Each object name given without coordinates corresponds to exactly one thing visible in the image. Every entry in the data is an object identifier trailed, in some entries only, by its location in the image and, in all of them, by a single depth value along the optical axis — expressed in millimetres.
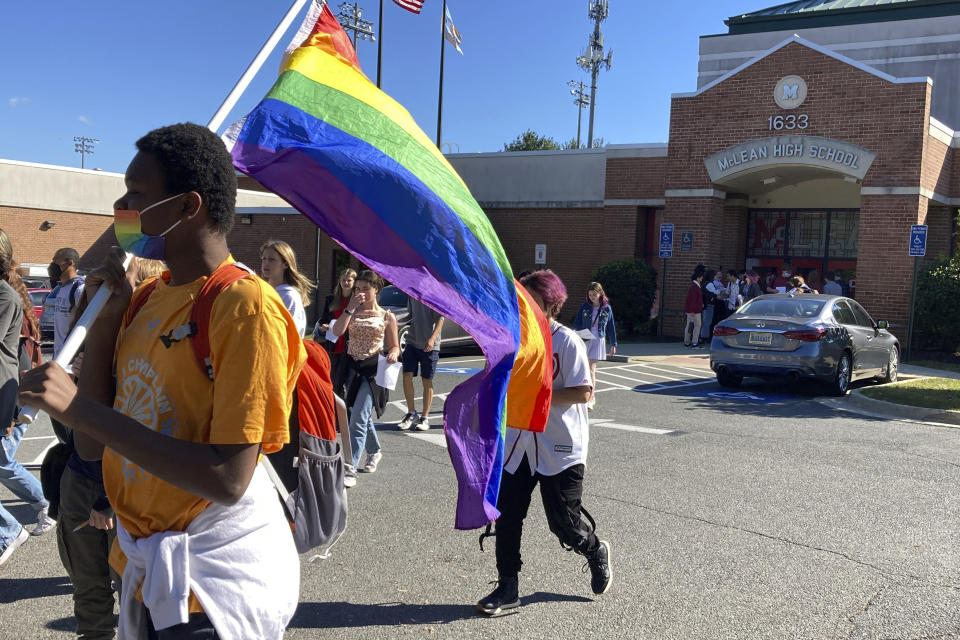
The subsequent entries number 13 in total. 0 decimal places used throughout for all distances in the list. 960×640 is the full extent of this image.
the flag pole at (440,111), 39938
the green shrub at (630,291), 23656
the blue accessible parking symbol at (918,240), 17438
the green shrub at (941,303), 19375
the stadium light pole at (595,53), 57875
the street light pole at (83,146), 90438
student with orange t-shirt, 1961
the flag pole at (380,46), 33162
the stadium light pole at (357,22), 38281
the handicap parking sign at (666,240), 22891
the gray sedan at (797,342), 13211
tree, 64812
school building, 21094
